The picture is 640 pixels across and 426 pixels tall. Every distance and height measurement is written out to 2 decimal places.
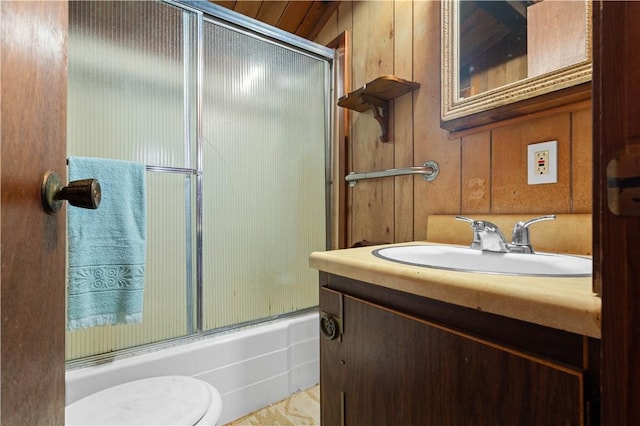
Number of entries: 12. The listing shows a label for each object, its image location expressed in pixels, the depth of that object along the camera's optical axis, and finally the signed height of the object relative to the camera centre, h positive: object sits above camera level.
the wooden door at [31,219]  0.30 -0.01
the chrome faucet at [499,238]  0.76 -0.07
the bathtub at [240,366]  1.02 -0.59
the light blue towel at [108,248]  0.94 -0.12
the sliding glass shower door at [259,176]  1.25 +0.16
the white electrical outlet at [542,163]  0.81 +0.13
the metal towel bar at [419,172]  1.10 +0.15
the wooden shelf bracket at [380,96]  1.14 +0.47
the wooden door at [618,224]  0.25 -0.01
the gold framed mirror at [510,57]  0.76 +0.44
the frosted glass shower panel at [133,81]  1.00 +0.47
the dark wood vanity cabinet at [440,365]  0.37 -0.23
